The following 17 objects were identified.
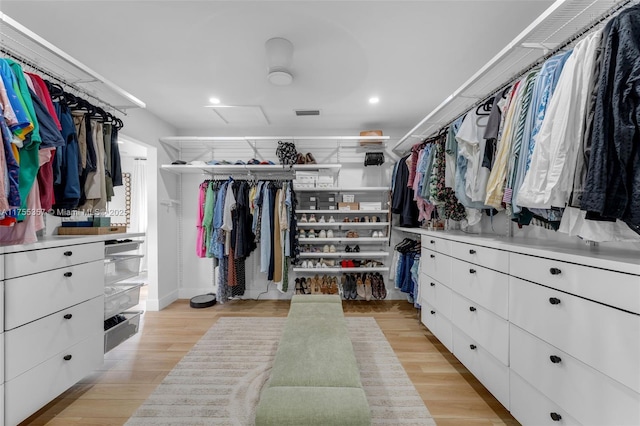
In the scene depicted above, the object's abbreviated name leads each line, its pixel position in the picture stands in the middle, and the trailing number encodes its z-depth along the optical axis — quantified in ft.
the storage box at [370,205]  11.50
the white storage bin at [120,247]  6.93
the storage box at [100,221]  7.32
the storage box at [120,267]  7.01
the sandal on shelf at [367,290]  11.37
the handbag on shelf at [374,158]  11.76
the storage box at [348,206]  11.51
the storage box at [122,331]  6.73
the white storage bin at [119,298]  6.80
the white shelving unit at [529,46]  3.87
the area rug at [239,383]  5.25
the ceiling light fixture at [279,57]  6.29
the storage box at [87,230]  6.95
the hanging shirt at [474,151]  5.89
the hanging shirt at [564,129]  3.59
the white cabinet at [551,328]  3.12
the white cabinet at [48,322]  4.59
